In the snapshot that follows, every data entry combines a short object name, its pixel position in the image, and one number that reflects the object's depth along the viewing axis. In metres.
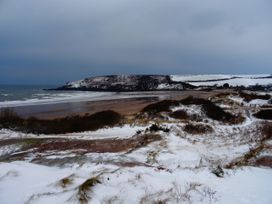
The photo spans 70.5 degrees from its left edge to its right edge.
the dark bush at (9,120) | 12.17
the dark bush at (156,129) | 9.43
